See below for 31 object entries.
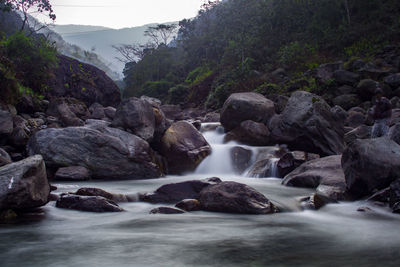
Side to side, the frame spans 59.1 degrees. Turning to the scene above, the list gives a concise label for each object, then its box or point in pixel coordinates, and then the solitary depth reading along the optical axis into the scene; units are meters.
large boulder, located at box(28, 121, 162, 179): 9.51
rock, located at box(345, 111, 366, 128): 15.77
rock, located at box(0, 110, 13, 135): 9.91
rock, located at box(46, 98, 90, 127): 13.86
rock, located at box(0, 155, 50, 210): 5.23
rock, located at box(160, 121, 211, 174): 11.73
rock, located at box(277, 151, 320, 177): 10.46
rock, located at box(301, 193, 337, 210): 6.56
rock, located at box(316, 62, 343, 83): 22.16
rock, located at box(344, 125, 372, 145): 12.53
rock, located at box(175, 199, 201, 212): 6.34
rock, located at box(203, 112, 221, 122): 20.02
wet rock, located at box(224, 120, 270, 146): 13.68
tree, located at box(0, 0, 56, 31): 27.06
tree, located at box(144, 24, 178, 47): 56.94
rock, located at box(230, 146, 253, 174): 12.15
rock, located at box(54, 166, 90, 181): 9.05
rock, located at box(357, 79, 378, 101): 18.50
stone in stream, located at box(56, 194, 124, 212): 6.09
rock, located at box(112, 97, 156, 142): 11.60
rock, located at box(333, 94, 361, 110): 18.98
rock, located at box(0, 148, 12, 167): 7.19
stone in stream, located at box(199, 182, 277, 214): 6.09
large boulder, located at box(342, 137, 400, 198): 6.46
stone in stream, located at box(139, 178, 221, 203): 6.98
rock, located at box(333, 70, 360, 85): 20.64
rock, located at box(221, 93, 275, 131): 14.80
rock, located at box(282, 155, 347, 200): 7.29
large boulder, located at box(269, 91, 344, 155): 12.00
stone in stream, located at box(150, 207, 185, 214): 6.16
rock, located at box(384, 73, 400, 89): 18.92
